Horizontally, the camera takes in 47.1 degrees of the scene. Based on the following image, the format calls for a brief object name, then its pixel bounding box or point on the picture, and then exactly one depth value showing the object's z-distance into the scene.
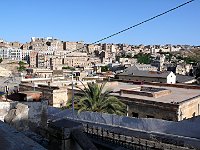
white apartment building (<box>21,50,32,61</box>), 142.56
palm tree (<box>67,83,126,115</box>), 13.02
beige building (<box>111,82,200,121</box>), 14.22
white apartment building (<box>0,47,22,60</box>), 140.16
